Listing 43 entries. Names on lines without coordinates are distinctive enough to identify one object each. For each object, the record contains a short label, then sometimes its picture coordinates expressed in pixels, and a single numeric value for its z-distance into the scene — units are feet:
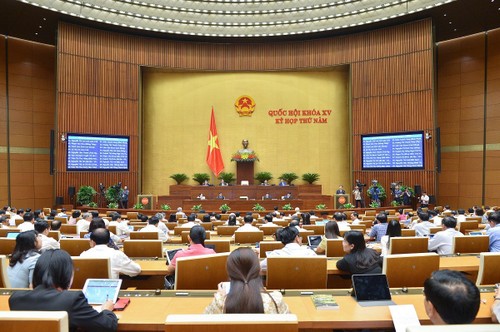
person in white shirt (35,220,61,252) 14.19
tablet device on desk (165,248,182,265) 11.35
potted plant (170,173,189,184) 53.83
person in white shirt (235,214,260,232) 18.72
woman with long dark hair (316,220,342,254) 14.82
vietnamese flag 55.11
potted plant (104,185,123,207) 47.91
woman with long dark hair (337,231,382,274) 10.52
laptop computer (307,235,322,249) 15.61
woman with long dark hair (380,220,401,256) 14.46
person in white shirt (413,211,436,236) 19.72
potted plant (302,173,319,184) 52.85
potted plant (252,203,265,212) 43.42
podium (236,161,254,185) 54.54
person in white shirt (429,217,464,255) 14.96
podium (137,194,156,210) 46.98
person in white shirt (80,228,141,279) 10.71
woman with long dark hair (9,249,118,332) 6.03
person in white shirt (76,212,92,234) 22.11
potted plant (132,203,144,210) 46.24
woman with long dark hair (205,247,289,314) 5.91
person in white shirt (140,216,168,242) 19.33
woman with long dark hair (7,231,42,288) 10.24
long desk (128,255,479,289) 11.39
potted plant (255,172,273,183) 54.03
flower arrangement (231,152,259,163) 53.16
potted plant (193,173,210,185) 53.57
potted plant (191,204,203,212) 43.24
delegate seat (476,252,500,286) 9.37
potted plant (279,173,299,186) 53.36
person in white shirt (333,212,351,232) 20.61
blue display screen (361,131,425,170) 47.80
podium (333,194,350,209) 45.78
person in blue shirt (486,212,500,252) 14.74
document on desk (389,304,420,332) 6.41
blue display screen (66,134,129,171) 47.88
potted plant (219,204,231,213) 43.29
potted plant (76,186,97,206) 46.44
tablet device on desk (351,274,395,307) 7.70
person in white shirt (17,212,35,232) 19.66
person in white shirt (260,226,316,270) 11.25
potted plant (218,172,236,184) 52.85
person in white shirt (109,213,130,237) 21.94
